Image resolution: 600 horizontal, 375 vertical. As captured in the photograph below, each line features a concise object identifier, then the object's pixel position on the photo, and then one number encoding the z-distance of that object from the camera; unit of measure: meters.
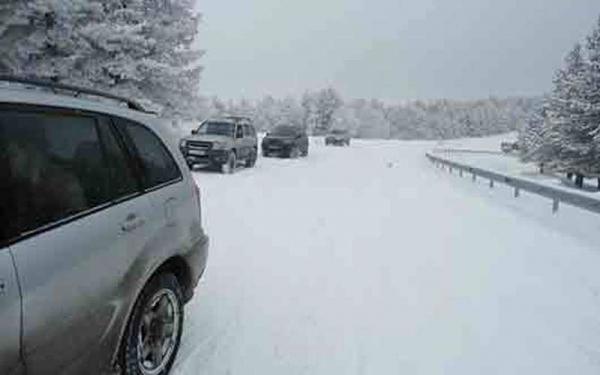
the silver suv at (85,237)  2.26
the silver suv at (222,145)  18.77
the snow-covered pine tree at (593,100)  31.14
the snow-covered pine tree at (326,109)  93.75
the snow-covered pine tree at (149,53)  19.77
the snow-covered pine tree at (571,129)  32.22
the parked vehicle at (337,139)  52.28
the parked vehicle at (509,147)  75.76
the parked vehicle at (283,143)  29.66
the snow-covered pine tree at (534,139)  44.66
